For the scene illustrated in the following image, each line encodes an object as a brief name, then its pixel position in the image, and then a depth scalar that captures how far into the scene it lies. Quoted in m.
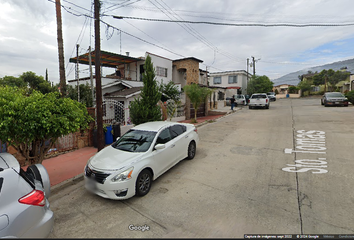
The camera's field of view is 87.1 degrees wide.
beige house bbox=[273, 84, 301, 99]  48.53
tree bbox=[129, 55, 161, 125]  9.34
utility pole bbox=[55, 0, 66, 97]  11.18
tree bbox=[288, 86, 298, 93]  50.09
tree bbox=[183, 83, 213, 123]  14.23
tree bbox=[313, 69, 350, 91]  39.69
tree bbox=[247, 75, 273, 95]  34.00
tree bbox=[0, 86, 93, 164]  3.60
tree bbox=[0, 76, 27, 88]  21.64
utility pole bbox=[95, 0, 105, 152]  6.62
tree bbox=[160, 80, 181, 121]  14.34
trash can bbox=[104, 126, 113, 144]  8.47
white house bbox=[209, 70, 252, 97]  37.61
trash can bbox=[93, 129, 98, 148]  8.02
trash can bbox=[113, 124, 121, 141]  8.67
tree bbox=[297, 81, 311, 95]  44.19
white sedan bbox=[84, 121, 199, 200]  3.88
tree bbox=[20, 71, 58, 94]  22.88
